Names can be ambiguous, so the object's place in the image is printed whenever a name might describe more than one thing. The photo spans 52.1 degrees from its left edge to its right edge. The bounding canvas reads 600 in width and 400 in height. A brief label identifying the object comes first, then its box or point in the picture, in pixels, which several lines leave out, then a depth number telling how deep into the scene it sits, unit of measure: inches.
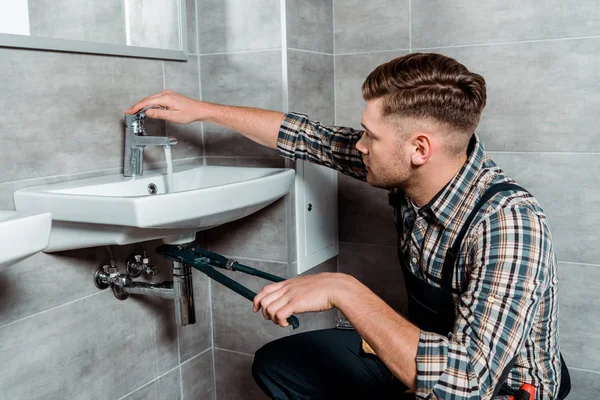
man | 42.6
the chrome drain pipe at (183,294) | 64.8
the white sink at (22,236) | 39.0
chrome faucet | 63.3
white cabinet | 75.9
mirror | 55.5
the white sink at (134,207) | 49.1
